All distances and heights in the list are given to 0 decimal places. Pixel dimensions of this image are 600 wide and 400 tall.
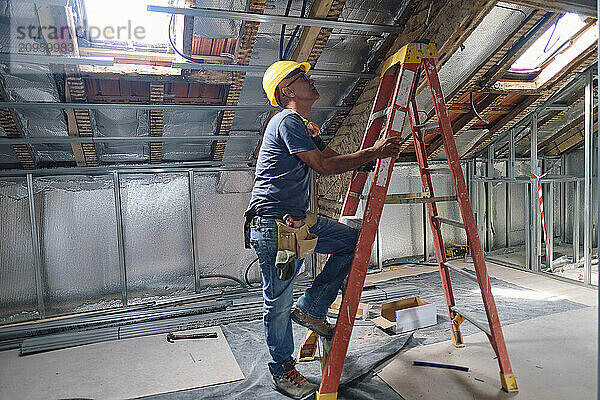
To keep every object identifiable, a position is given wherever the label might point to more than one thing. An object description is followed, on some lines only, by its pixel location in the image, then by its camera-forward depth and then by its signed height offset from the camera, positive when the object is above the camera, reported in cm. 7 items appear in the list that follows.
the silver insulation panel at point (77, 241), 353 -41
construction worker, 192 -18
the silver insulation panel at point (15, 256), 339 -48
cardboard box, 286 -97
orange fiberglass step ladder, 196 -10
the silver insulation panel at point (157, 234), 380 -40
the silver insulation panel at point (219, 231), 403 -42
